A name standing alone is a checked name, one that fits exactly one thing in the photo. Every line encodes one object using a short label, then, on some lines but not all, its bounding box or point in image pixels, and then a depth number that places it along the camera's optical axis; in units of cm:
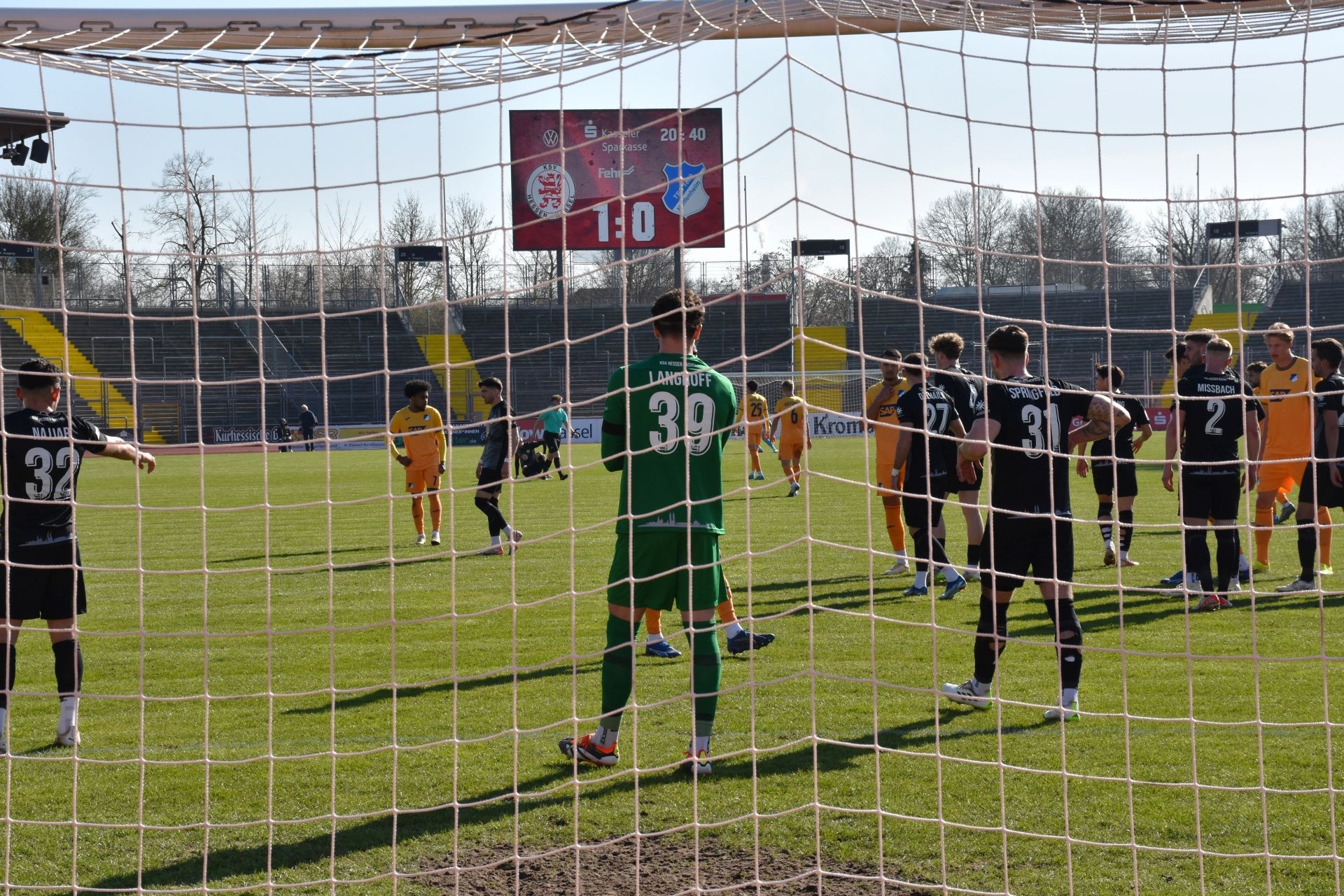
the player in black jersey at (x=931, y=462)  1641
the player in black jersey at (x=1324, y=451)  1541
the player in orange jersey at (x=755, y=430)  3575
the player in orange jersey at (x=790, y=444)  3500
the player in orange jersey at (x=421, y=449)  2389
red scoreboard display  4769
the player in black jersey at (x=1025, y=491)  1048
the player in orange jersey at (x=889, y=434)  1873
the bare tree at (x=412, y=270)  3937
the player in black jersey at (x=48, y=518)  1058
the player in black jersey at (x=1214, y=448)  1524
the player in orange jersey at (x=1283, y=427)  1741
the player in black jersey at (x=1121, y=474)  2014
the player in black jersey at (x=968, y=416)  1678
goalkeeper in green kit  923
